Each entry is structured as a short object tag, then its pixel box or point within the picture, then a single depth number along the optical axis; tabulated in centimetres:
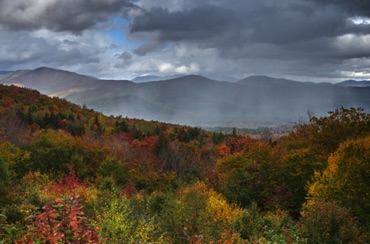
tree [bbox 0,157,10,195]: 3006
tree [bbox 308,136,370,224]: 2920
